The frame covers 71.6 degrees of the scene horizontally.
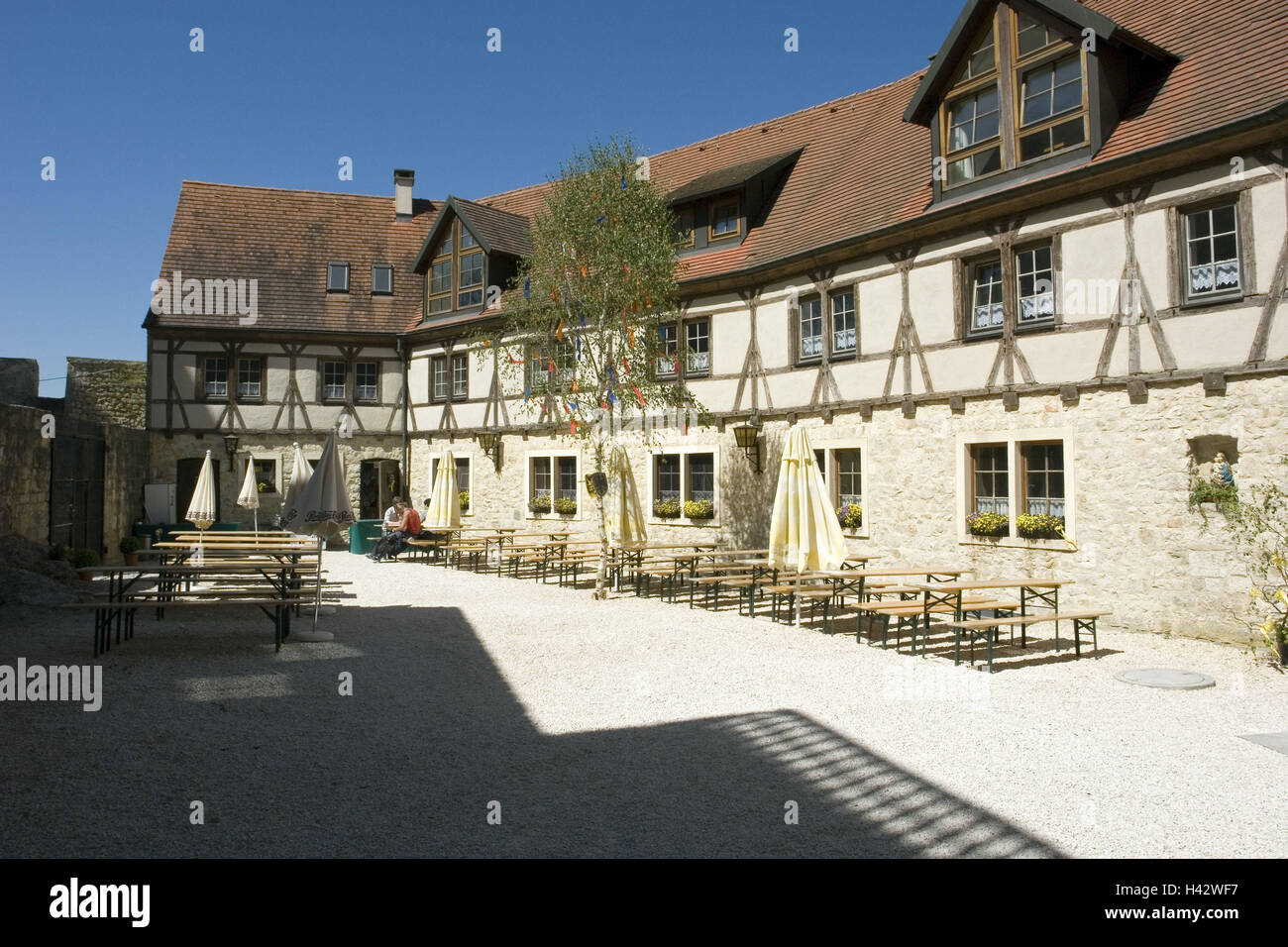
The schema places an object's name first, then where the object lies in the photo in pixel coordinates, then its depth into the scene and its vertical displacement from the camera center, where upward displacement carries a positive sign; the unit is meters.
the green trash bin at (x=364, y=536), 22.23 -0.81
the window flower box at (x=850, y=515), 14.16 -0.26
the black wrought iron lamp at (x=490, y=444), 20.97 +1.37
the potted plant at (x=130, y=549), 16.56 -0.80
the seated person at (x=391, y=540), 20.06 -0.83
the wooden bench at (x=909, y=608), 9.18 -1.17
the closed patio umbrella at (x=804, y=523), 10.99 -0.30
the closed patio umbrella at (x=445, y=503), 19.19 -0.01
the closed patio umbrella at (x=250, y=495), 18.48 +0.19
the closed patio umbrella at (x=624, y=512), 14.44 -0.19
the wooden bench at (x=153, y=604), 8.48 -1.07
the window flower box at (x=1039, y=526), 11.44 -0.38
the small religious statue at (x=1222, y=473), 9.68 +0.24
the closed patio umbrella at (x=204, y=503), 16.45 +0.04
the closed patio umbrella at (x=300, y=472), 17.28 +0.66
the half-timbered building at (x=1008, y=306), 9.98 +2.67
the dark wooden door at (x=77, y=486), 14.27 +0.34
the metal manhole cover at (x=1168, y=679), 7.80 -1.65
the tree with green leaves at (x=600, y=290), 13.95 +3.36
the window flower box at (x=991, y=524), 11.99 -0.36
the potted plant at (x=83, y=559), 14.03 -0.83
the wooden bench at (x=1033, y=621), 8.45 -1.21
